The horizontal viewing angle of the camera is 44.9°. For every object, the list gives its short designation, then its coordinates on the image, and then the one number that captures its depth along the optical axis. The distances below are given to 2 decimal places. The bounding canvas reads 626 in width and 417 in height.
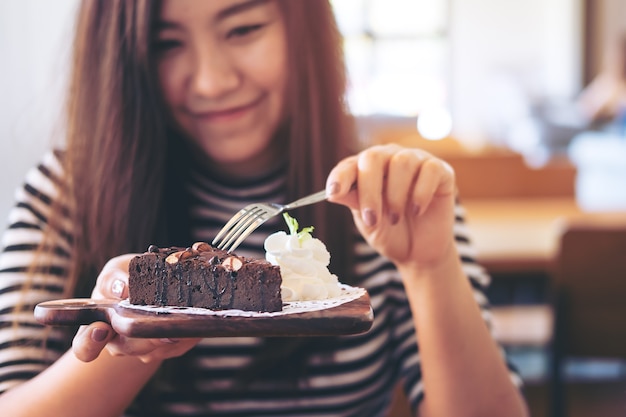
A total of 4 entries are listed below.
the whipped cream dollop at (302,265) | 0.99
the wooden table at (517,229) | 2.43
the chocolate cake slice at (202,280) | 0.92
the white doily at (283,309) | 0.86
